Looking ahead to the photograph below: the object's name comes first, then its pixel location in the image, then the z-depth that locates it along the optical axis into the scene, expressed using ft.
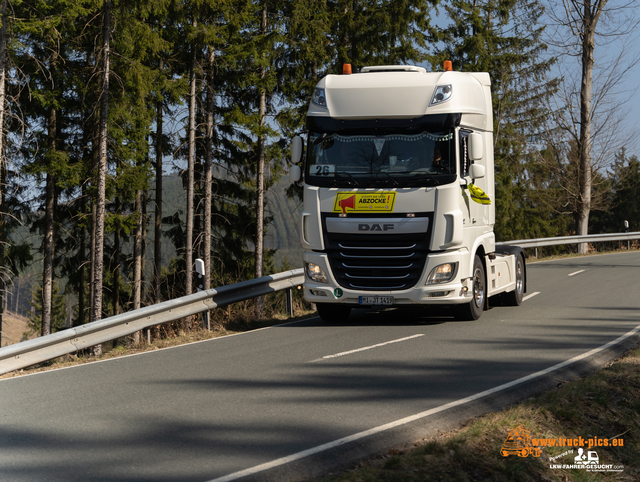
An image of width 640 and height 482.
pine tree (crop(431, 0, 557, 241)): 121.39
